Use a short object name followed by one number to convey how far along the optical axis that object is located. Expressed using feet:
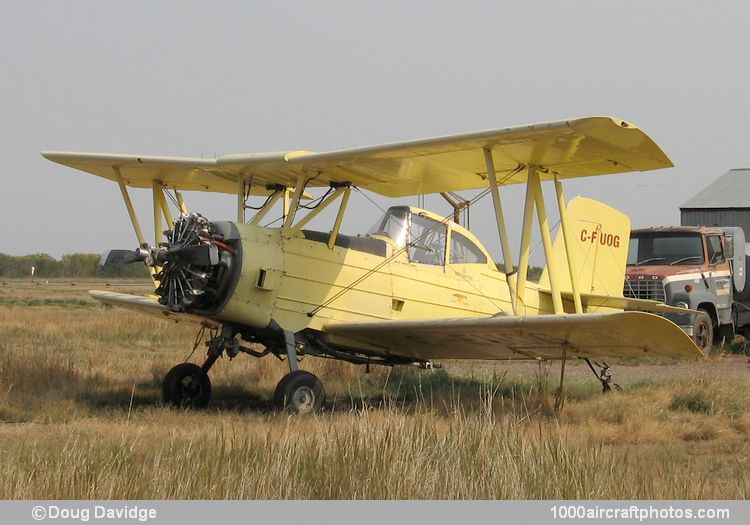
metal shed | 271.69
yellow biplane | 63.67
